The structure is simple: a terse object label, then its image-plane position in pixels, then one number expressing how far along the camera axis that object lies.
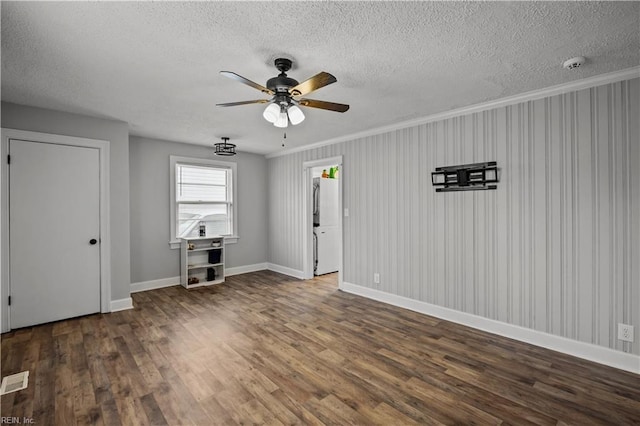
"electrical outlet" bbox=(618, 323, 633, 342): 2.50
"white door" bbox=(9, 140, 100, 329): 3.32
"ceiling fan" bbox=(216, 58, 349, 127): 2.15
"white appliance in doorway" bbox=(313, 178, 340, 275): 5.93
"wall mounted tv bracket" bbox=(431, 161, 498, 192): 3.27
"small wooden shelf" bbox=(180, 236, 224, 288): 5.14
